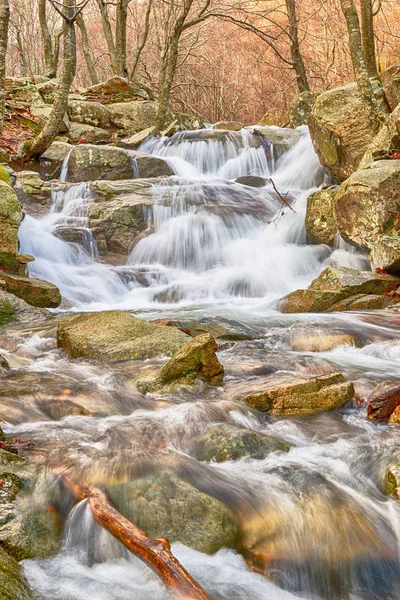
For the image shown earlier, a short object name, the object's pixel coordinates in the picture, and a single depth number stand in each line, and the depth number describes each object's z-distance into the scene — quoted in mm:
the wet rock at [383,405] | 4082
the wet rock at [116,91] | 18542
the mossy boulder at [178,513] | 2695
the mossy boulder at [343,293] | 7477
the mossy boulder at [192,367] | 4770
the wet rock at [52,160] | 13406
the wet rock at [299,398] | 4227
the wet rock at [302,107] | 17031
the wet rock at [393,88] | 11039
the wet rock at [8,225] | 8258
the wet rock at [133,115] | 17500
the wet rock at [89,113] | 16578
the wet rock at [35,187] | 11820
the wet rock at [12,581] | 1996
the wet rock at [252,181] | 13484
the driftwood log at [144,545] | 2067
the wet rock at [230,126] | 17188
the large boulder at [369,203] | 8516
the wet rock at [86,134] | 15812
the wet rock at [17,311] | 7247
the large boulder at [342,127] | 10767
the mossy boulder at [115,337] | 5590
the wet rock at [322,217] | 10086
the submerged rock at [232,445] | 3547
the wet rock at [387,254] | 7957
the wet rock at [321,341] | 6027
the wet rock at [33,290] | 7750
